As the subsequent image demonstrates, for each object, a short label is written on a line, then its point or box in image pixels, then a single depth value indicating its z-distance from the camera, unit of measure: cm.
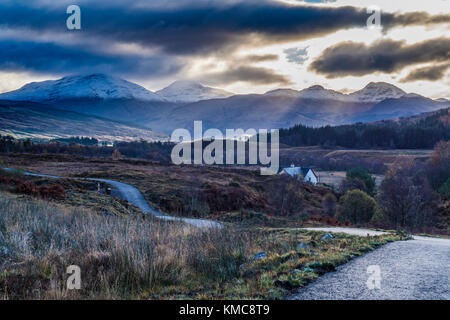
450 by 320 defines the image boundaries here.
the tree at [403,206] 3803
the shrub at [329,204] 4766
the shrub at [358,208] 3866
